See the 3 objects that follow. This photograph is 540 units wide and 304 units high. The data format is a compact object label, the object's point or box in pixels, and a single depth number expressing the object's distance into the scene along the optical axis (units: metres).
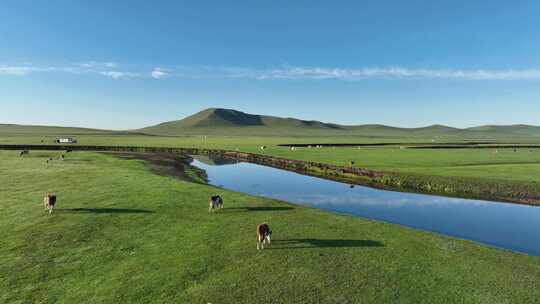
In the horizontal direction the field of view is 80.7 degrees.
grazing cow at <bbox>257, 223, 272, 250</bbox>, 17.70
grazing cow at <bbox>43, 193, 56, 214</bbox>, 23.20
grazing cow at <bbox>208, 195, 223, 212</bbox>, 25.47
